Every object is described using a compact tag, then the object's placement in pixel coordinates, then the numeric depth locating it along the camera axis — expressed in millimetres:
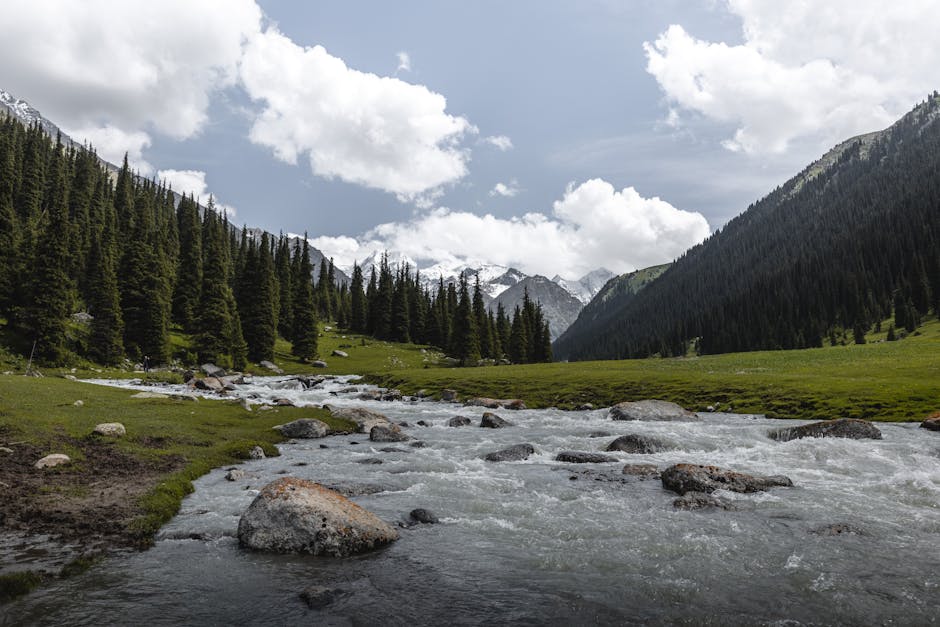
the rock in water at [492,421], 34844
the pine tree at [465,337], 110500
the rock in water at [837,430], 25766
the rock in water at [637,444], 25391
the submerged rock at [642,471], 20203
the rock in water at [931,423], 28594
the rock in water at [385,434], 29094
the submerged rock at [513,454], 23705
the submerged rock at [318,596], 9523
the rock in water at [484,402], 47350
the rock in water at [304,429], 29734
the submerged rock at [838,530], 13203
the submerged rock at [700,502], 15809
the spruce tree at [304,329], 95938
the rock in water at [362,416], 33012
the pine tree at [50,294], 54469
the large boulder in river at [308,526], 12320
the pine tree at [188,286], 87625
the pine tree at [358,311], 143125
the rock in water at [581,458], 23219
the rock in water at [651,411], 37019
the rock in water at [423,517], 14719
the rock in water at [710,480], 17625
